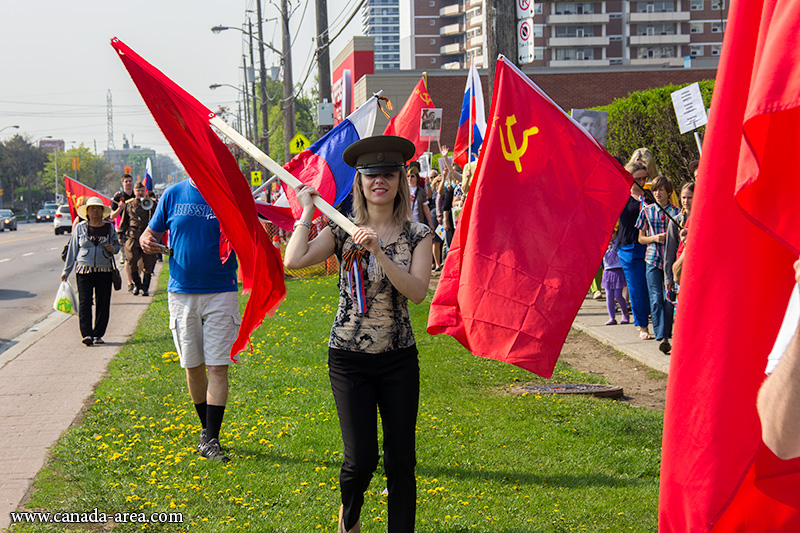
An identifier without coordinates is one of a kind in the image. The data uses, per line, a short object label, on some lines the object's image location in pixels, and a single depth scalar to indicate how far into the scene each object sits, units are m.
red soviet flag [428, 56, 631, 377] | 5.02
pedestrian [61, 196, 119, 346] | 11.51
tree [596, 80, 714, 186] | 13.72
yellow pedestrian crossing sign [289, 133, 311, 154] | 18.78
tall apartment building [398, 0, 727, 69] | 96.50
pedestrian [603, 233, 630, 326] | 11.30
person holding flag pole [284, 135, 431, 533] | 4.19
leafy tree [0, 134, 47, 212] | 105.50
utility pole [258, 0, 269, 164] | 44.68
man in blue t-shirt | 6.10
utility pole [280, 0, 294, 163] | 26.19
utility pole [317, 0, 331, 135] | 20.94
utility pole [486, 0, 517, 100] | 8.55
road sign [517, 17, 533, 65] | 8.70
